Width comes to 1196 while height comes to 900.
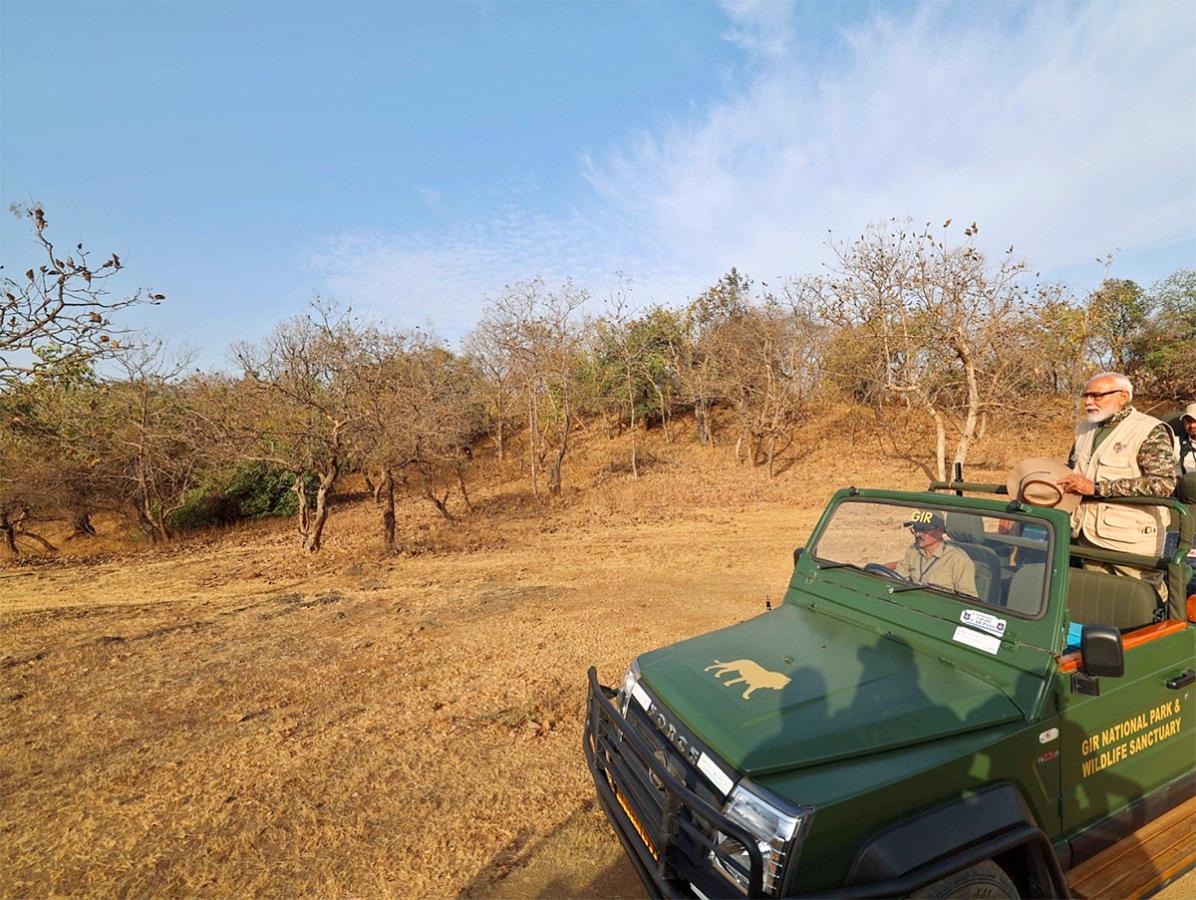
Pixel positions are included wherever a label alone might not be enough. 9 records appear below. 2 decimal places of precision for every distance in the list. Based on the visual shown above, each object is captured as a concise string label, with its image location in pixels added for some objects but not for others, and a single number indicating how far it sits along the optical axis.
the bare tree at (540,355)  18.31
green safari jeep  1.88
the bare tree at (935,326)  13.54
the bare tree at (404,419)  12.32
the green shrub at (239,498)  18.30
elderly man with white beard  3.01
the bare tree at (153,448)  15.58
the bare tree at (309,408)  11.09
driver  2.84
